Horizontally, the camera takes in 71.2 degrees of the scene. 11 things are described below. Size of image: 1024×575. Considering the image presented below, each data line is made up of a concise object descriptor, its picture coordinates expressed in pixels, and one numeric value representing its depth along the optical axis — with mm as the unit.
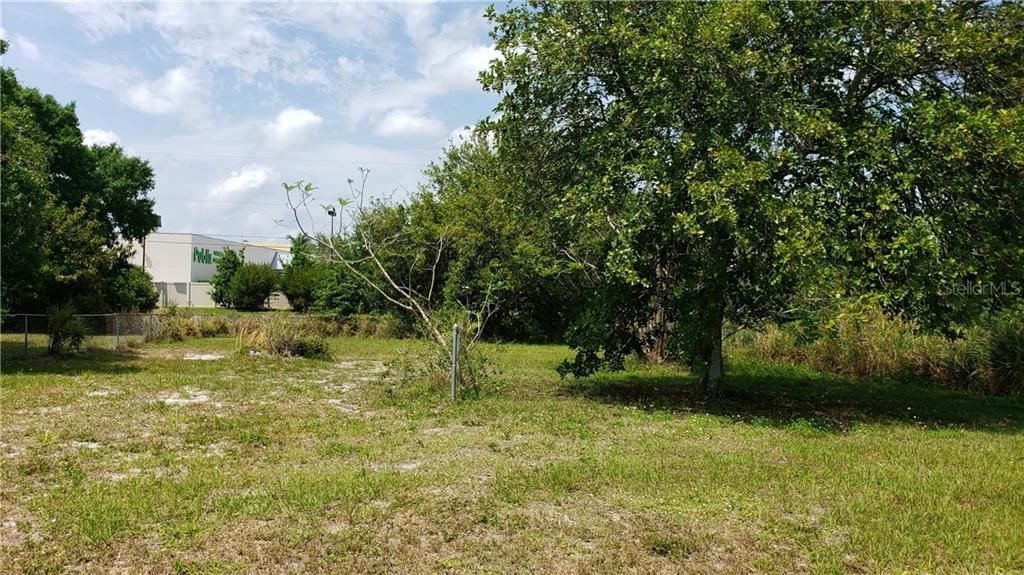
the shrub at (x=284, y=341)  17078
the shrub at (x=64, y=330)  15750
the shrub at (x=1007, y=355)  12938
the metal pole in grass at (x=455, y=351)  10594
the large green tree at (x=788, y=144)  8312
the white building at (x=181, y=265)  49375
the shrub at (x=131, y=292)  27859
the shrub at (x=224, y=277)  43562
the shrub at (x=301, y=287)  33656
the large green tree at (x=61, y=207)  13533
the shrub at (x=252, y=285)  39062
